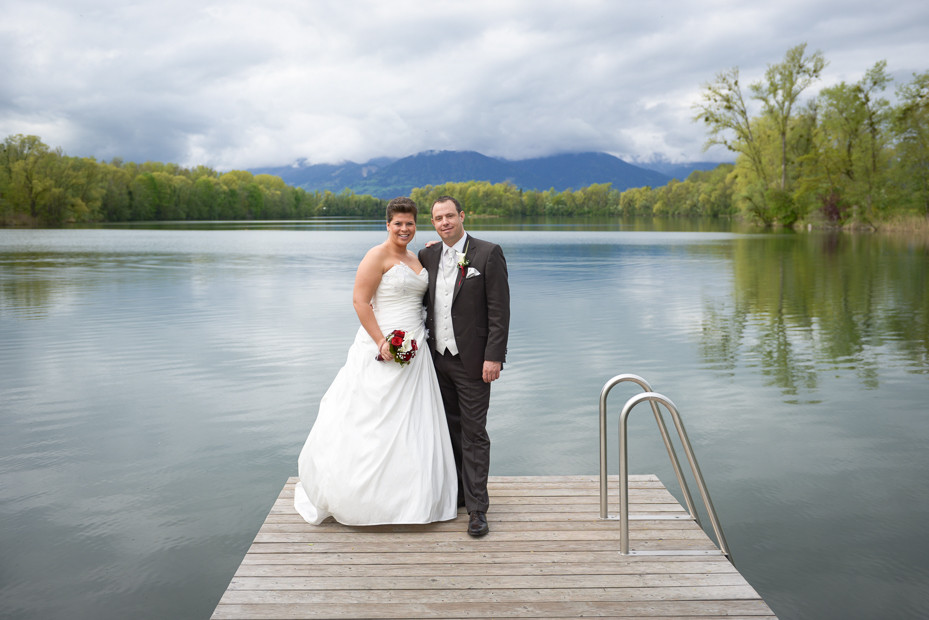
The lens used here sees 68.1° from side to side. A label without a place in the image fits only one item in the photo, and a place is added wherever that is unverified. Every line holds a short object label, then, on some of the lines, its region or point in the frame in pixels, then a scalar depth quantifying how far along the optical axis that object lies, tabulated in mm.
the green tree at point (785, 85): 53812
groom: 4551
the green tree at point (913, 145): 45281
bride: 4535
